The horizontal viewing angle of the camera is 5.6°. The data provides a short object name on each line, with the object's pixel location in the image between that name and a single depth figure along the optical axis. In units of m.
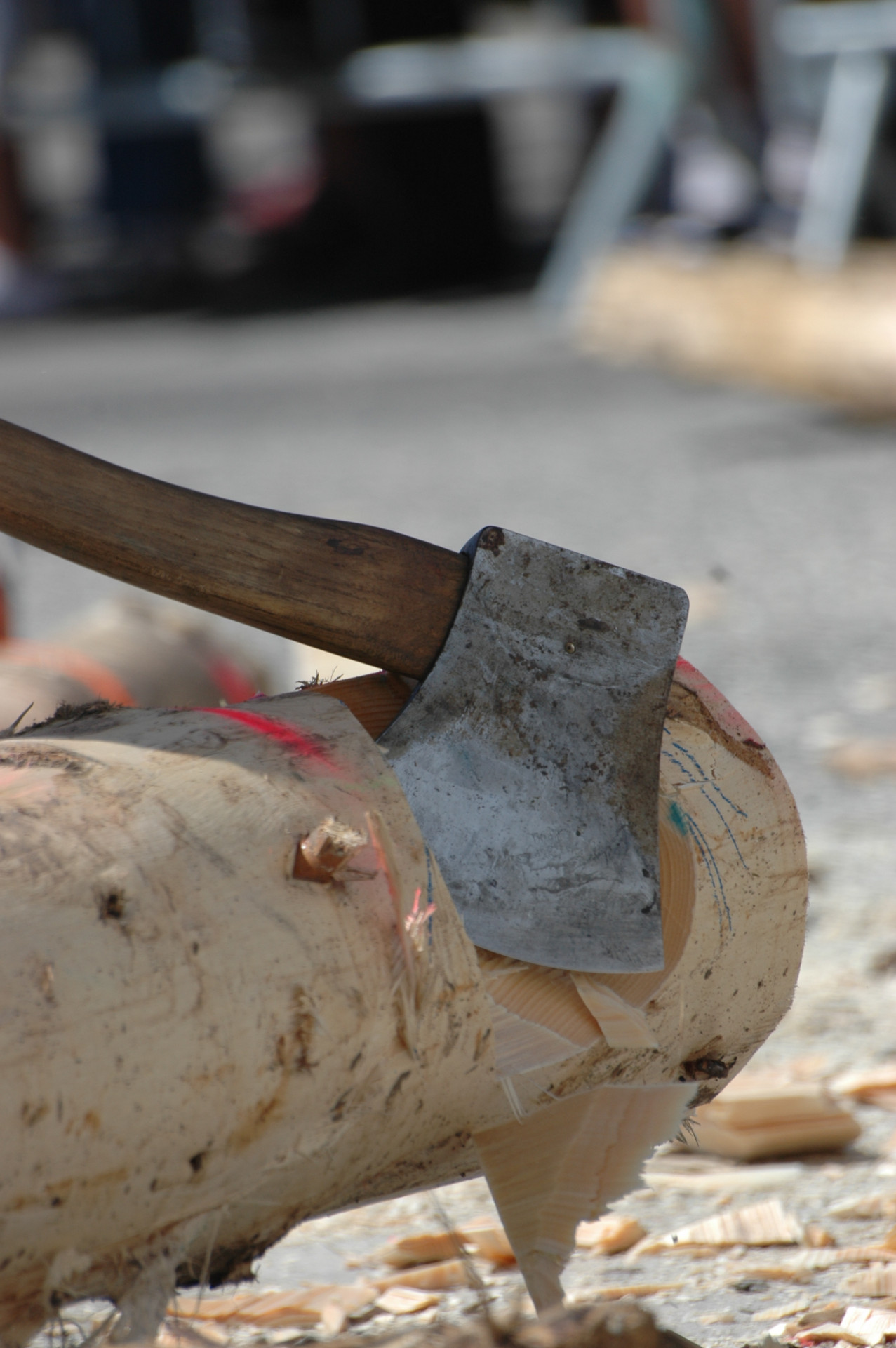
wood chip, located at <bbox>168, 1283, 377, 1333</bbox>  4.10
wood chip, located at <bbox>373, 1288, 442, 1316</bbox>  4.10
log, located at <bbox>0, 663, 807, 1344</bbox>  3.90
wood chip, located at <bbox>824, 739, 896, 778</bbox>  4.89
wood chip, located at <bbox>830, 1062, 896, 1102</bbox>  4.28
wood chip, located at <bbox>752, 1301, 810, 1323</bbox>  4.07
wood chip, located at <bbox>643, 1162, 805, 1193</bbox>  4.20
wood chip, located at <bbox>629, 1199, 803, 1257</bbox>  4.14
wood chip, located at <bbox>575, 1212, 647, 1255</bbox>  4.15
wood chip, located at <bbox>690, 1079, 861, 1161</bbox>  4.22
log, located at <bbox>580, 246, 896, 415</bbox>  9.35
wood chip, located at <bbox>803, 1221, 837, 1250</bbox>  4.13
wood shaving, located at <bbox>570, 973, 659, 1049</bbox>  4.00
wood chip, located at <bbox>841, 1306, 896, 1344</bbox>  4.03
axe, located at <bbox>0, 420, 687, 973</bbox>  4.01
